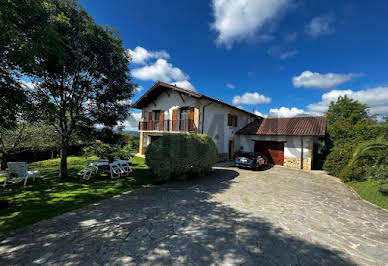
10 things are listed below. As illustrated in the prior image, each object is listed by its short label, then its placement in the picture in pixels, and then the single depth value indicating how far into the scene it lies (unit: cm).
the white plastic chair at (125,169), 880
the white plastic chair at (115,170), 840
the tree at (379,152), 590
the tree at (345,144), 888
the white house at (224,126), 1322
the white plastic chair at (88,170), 790
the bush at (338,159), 980
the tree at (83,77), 672
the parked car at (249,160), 1149
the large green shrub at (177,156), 782
